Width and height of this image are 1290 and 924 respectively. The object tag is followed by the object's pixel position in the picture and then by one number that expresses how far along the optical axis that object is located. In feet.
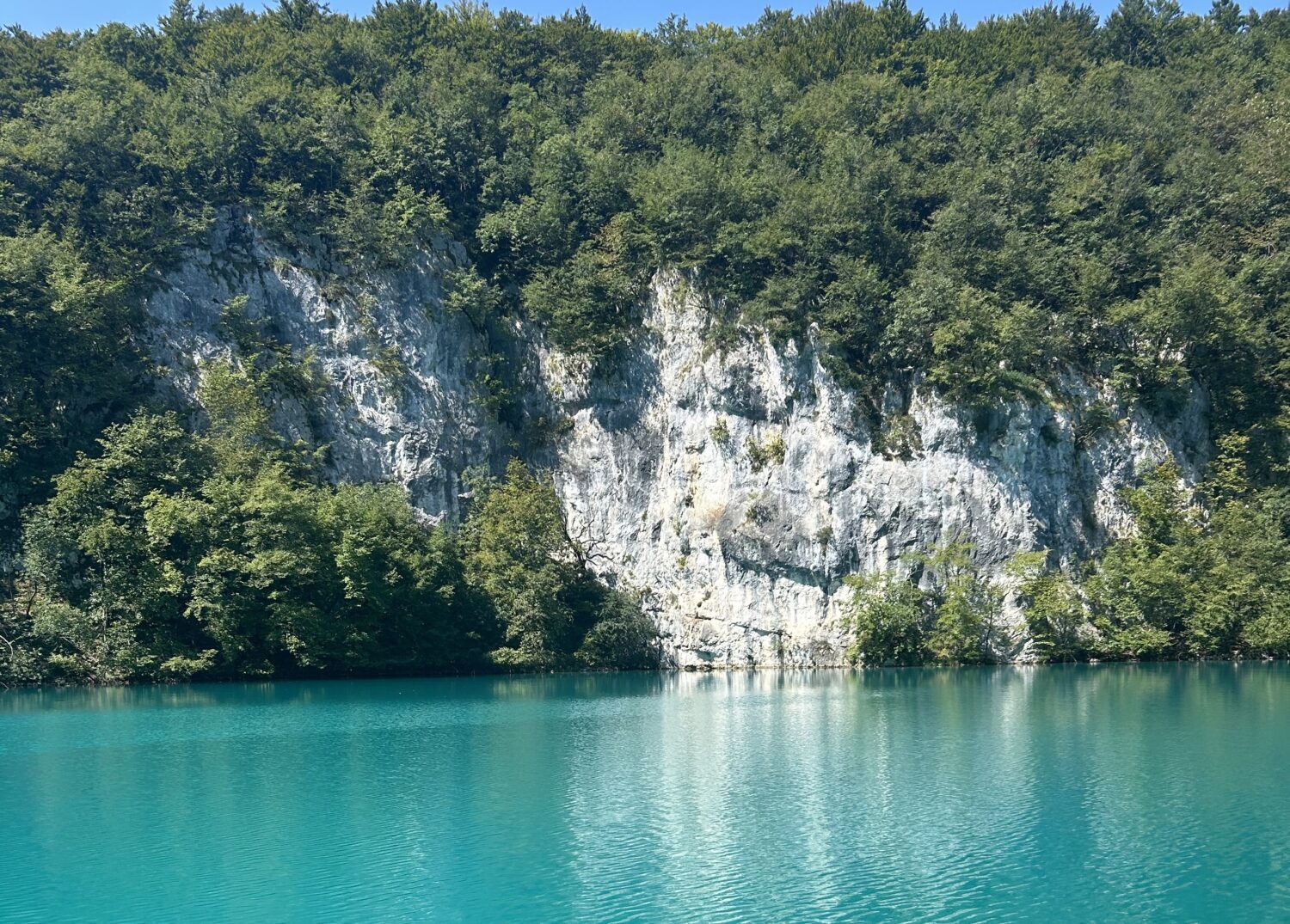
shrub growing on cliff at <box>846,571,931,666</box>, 174.19
